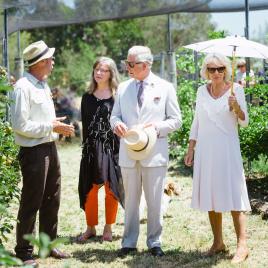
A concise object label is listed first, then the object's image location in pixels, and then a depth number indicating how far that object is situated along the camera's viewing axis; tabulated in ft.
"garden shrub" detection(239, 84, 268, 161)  24.94
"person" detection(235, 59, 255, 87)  37.77
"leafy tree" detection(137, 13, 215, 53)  111.24
